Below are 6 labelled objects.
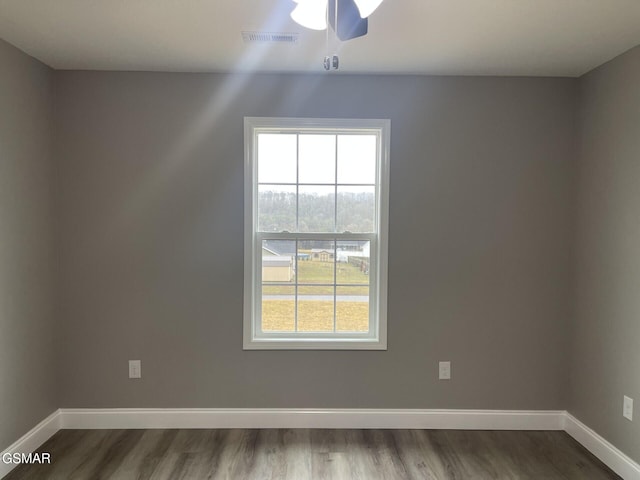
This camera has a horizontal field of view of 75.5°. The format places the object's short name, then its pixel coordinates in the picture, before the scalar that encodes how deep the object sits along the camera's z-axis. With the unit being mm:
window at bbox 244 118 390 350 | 2949
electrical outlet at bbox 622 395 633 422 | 2383
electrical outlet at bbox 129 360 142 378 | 2885
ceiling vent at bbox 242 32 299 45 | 2227
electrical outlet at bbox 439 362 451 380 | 2922
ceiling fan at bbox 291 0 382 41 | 1380
